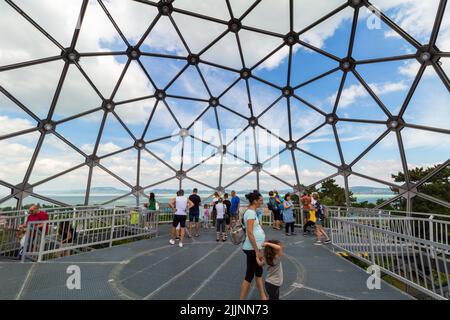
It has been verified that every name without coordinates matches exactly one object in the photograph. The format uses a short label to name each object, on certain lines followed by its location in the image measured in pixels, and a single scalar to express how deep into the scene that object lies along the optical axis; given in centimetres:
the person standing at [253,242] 330
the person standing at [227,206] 1011
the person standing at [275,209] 1150
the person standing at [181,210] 758
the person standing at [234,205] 1036
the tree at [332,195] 1787
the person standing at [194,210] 852
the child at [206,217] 1340
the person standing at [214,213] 1204
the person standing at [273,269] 315
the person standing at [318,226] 835
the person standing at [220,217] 889
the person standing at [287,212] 989
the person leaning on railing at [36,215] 664
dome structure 944
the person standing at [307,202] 929
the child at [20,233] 713
